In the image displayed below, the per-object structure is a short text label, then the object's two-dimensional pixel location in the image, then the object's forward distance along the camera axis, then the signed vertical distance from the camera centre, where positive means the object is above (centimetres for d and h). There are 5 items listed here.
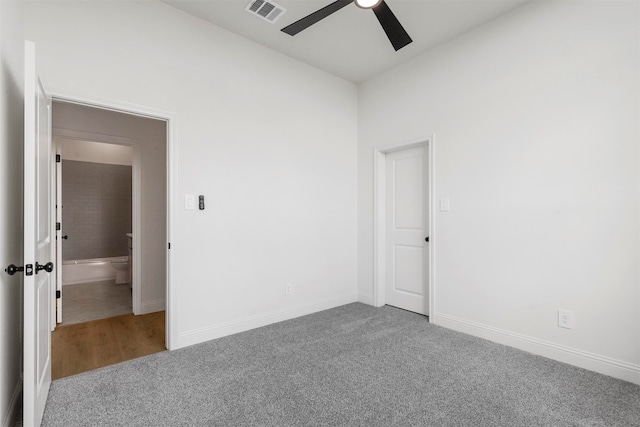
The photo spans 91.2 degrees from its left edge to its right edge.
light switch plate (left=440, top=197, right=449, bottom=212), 312 +9
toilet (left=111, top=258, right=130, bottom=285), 519 -93
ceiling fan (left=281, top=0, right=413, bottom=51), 197 +129
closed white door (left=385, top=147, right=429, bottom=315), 347 -19
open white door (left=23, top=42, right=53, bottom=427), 144 -14
